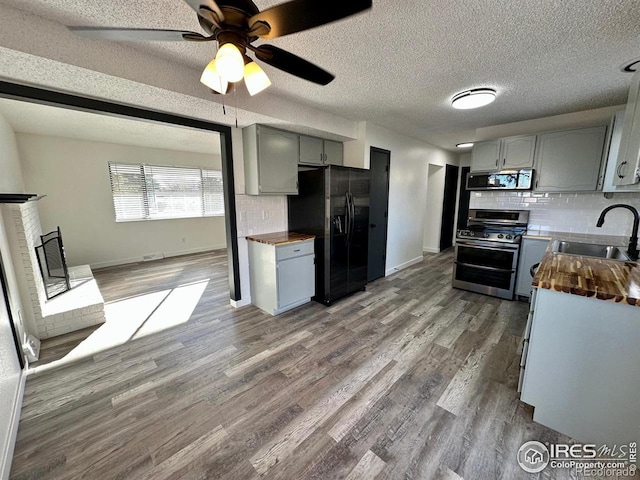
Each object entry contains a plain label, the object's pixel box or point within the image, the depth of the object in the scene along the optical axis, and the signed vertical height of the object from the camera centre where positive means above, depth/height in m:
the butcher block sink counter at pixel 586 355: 1.31 -0.88
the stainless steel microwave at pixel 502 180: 3.37 +0.26
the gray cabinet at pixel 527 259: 3.11 -0.76
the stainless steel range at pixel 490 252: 3.34 -0.74
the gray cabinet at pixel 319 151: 3.40 +0.67
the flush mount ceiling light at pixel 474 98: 2.49 +1.01
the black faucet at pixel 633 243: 2.03 -0.38
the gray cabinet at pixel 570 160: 2.94 +0.47
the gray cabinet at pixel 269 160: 2.94 +0.46
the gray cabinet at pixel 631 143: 1.77 +0.41
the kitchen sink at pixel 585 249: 2.49 -0.52
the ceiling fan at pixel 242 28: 1.00 +0.76
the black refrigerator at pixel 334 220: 3.14 -0.29
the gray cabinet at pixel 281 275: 2.96 -0.94
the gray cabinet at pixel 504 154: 3.36 +0.62
